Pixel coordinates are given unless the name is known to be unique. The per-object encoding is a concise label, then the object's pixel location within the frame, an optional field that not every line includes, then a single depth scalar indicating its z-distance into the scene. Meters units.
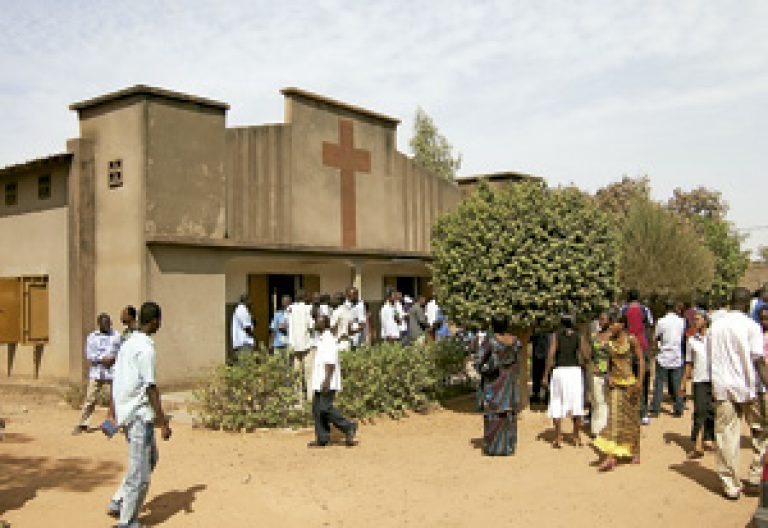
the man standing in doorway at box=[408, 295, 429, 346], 14.45
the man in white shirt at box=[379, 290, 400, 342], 14.05
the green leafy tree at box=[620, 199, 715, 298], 24.98
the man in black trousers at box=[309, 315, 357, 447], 8.47
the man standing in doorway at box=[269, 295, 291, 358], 11.77
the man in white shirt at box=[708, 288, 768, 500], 6.32
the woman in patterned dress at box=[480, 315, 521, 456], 8.30
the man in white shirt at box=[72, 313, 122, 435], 9.59
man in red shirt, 10.20
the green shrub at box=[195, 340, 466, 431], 9.55
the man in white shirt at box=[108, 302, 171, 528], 5.43
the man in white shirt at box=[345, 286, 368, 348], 12.44
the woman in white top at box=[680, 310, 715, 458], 8.09
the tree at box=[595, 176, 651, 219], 41.98
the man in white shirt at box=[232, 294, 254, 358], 11.95
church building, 11.95
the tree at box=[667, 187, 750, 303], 32.94
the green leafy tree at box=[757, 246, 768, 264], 71.49
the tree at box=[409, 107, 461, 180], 38.09
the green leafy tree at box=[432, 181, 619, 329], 9.73
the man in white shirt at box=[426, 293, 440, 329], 15.80
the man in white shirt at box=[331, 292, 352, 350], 10.77
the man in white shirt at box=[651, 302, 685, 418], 10.20
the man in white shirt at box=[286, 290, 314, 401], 10.53
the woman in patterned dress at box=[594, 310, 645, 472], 7.60
